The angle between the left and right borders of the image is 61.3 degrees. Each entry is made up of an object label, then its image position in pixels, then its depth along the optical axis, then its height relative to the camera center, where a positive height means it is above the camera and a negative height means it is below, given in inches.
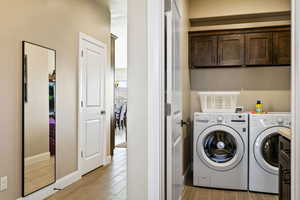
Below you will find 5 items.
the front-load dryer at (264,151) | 122.4 -25.4
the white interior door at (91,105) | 153.4 -3.6
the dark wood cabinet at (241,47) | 139.9 +29.7
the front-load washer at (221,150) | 126.2 -26.3
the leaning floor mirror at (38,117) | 106.3 -8.1
